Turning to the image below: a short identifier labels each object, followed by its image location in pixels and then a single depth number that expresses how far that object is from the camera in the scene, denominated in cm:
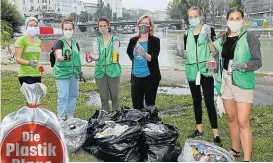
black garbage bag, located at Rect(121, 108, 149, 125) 370
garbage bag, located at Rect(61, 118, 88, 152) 374
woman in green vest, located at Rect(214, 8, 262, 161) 327
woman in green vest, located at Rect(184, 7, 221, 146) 391
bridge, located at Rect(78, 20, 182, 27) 4998
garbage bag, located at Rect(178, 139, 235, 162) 308
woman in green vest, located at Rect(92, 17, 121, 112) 441
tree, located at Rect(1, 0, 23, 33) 3291
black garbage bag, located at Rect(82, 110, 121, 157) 372
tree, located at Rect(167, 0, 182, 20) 6192
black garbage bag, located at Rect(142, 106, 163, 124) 382
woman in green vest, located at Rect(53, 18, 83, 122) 441
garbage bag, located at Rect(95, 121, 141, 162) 339
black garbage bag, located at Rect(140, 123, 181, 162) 342
